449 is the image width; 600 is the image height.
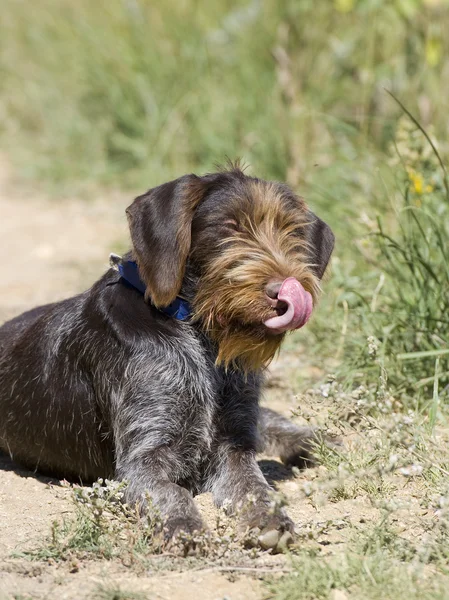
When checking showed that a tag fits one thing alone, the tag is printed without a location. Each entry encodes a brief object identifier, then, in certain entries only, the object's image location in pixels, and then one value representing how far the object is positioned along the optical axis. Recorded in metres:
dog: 7.65
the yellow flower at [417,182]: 10.59
